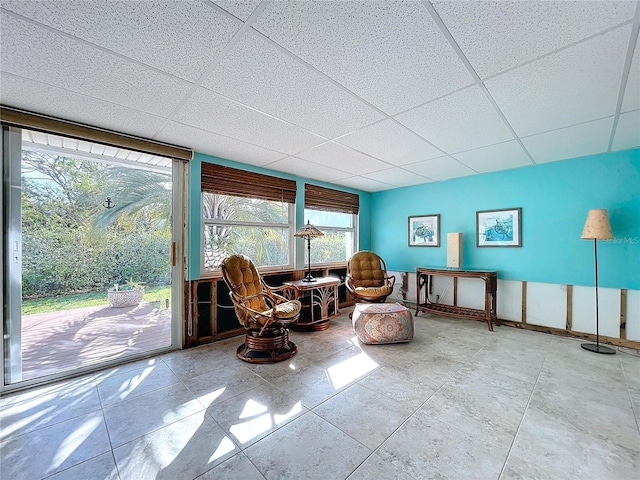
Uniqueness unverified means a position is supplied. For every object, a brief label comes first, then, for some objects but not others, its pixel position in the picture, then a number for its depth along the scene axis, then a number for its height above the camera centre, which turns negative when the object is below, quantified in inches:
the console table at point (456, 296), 154.8 -37.8
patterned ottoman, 127.1 -42.0
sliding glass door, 92.4 -6.7
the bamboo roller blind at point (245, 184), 136.5 +30.9
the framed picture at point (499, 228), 159.5 +6.4
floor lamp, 121.1 +3.6
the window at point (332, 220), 192.1 +14.2
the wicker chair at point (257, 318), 112.9 -34.2
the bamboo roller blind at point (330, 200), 187.3 +29.1
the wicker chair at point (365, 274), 180.9 -24.9
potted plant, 114.2 -24.5
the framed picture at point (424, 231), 194.4 +5.4
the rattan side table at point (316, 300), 151.0 -37.2
